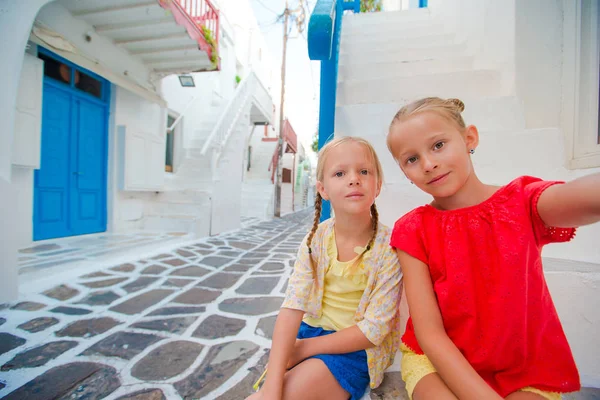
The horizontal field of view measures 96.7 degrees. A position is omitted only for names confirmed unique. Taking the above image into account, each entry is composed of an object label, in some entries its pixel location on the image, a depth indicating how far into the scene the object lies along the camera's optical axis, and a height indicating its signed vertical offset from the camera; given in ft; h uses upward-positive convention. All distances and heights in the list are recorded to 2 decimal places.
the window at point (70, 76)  13.28 +6.39
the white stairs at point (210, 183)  18.57 +0.99
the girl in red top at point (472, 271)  2.62 -0.74
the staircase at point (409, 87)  5.20 +3.10
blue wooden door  13.21 +1.76
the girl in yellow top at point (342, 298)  3.20 -1.32
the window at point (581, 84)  4.87 +2.30
